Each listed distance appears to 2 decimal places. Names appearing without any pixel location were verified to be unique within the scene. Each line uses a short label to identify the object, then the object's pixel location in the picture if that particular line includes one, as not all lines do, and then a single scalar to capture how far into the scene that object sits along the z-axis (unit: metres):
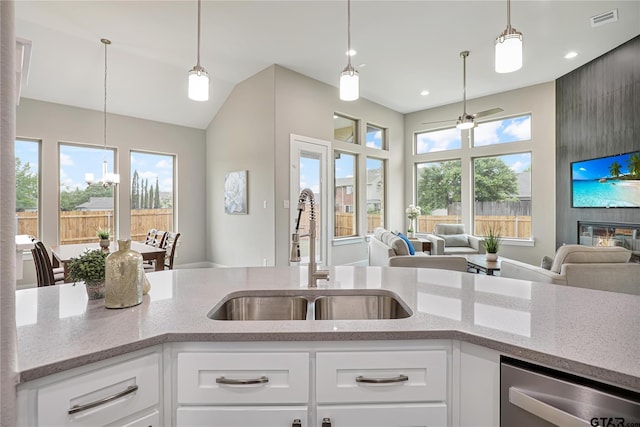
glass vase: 1.17
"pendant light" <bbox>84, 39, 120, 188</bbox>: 4.41
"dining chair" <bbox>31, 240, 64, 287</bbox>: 3.04
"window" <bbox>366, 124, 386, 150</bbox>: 7.14
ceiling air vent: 3.80
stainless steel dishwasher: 0.74
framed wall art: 5.53
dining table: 3.55
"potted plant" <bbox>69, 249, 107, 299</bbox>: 1.24
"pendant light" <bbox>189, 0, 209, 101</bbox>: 1.82
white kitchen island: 0.83
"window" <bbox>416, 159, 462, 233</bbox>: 7.22
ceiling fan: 4.87
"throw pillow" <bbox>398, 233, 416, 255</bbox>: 4.20
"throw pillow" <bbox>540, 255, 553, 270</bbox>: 3.42
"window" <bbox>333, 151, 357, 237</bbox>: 6.36
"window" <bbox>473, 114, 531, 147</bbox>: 6.31
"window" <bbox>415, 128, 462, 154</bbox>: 7.22
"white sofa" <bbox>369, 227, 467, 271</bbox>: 3.62
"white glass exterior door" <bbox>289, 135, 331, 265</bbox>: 5.30
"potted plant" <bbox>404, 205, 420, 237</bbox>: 6.83
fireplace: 4.35
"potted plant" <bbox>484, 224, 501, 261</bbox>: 4.45
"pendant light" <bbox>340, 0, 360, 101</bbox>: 1.85
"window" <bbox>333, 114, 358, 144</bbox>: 6.38
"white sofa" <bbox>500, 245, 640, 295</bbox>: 2.62
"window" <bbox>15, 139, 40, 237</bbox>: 4.81
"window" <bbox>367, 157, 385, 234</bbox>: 7.11
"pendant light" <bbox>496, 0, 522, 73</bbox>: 1.59
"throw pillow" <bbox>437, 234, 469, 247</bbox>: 6.43
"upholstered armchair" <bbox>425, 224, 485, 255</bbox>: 6.01
